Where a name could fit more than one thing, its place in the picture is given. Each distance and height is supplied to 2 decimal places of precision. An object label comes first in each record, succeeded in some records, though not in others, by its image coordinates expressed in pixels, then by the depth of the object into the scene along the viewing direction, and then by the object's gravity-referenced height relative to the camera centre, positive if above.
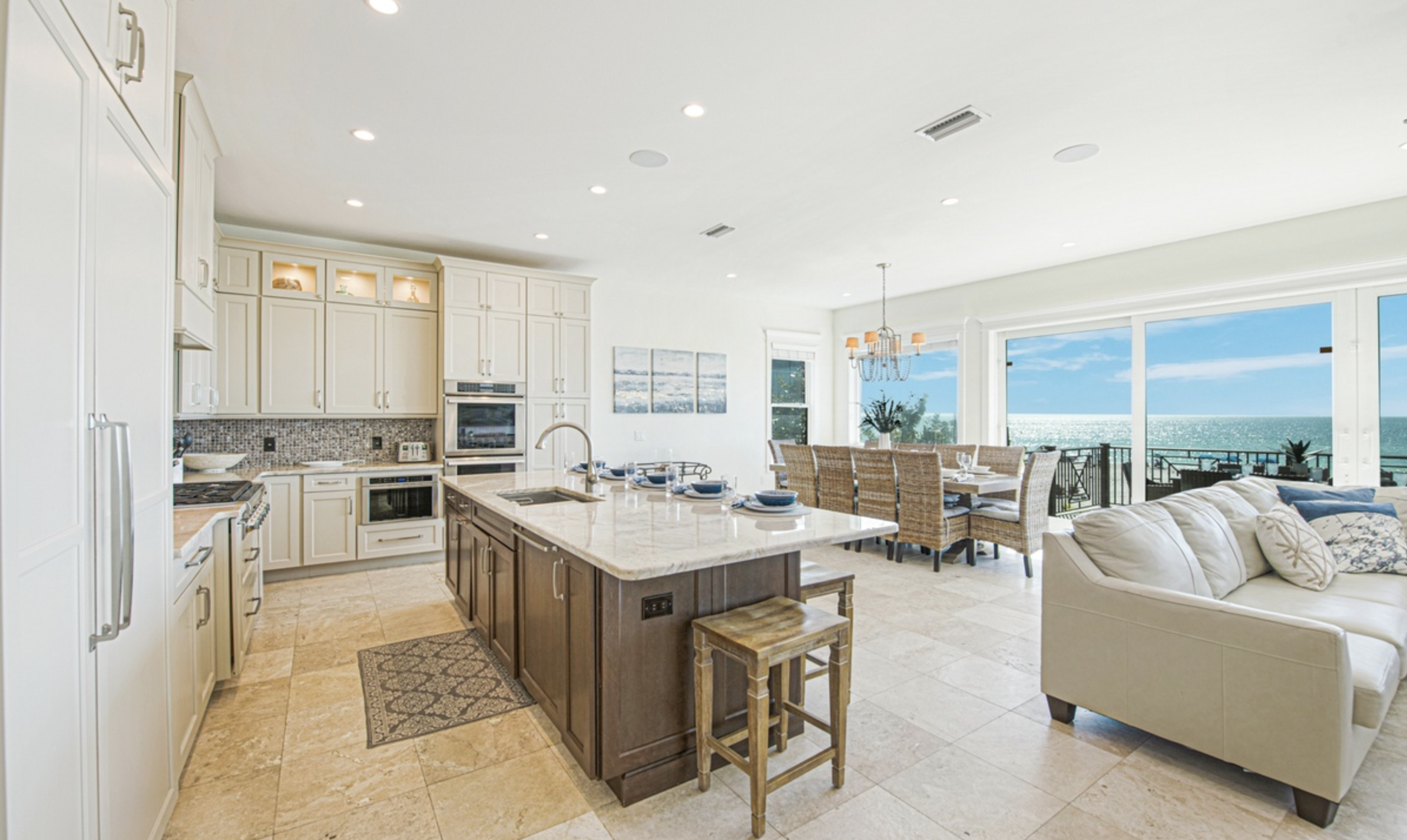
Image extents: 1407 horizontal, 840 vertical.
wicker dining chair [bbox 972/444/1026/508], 5.38 -0.35
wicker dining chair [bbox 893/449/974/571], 4.62 -0.70
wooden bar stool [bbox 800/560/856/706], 2.39 -0.68
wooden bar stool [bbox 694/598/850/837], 1.71 -0.72
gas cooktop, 2.74 -0.35
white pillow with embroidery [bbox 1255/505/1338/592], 2.76 -0.60
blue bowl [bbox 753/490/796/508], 2.39 -0.31
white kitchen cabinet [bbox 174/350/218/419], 3.25 +0.21
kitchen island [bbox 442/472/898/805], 1.85 -0.62
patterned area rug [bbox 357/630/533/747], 2.45 -1.22
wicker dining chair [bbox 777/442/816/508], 5.56 -0.46
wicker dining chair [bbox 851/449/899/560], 4.87 -0.52
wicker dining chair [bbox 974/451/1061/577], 4.51 -0.74
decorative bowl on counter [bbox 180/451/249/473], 3.97 -0.26
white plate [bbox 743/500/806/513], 2.36 -0.35
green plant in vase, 7.43 +0.09
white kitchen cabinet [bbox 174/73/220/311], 2.56 +1.08
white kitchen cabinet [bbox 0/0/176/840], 0.95 -0.02
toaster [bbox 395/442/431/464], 5.19 -0.27
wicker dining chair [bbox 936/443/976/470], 5.79 -0.29
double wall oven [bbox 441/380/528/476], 5.08 -0.06
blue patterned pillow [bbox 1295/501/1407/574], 2.91 -0.57
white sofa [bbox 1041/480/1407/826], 1.81 -0.80
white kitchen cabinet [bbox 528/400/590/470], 5.50 -0.11
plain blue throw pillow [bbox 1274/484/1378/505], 3.30 -0.41
